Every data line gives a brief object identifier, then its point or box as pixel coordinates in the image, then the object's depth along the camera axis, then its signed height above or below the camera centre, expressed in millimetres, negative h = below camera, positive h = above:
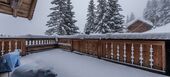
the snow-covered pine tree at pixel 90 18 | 10166 +2561
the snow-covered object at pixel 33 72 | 1995 -922
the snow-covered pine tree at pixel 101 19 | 8771 +2047
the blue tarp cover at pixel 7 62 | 1771 -589
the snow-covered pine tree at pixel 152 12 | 15220 +5677
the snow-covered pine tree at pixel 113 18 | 8776 +2154
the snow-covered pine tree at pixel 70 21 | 8938 +1858
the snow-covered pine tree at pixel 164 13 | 13496 +4541
